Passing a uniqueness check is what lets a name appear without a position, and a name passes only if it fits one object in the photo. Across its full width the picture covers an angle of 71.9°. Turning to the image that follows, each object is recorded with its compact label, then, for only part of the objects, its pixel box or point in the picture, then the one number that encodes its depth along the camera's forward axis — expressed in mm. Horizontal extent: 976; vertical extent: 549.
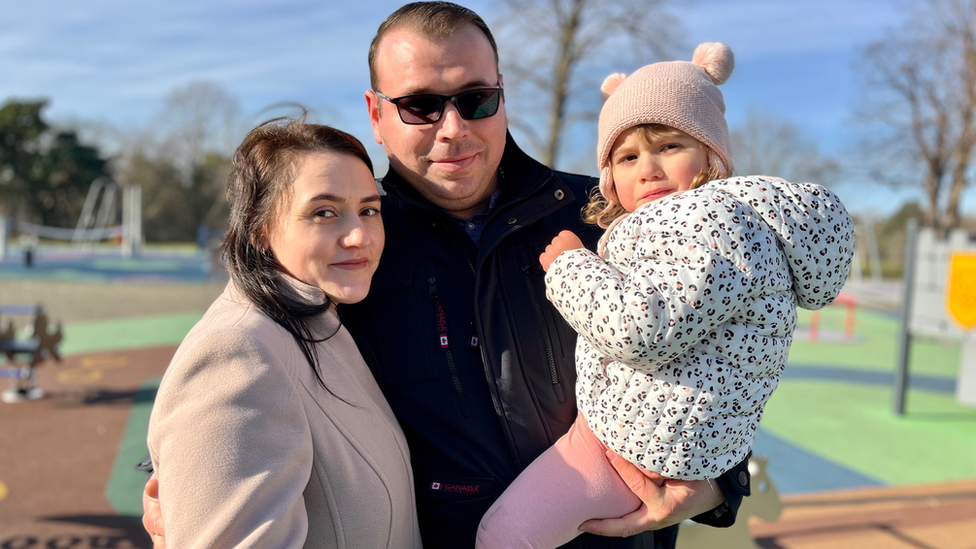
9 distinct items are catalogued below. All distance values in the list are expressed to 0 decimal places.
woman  1284
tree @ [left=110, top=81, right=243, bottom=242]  30875
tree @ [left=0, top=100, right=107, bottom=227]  27219
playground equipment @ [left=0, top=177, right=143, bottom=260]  22297
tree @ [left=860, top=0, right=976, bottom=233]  20672
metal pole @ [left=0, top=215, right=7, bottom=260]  18266
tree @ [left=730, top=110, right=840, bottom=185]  31017
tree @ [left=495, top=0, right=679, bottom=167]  17344
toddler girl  1485
